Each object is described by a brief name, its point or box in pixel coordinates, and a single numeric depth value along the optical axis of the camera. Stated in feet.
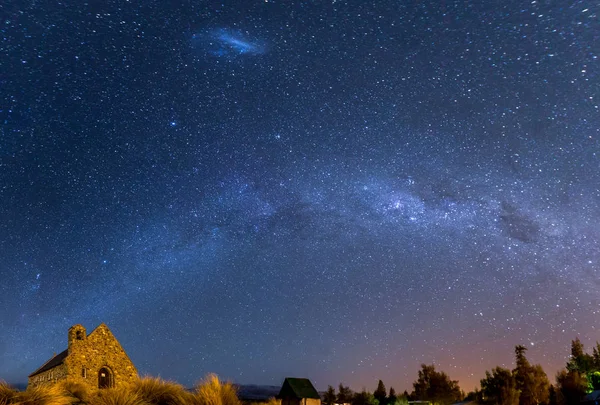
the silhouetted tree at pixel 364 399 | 274.98
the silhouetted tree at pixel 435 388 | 257.96
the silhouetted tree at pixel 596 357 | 320.15
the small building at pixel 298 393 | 182.60
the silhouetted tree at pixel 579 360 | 325.60
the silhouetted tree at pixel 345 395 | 300.46
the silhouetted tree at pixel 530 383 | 205.98
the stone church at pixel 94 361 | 106.73
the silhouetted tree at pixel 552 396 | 212.84
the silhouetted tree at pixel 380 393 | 301.39
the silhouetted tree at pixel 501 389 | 201.39
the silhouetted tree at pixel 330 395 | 298.17
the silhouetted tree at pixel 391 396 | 275.53
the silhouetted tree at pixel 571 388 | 208.86
